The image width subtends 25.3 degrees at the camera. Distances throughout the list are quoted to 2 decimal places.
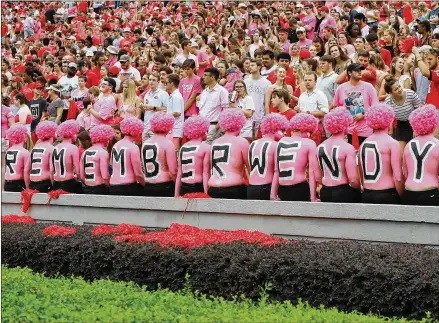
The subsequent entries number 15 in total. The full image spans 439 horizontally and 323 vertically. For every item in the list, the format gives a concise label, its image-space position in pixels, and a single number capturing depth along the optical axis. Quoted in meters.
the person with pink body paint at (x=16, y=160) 15.23
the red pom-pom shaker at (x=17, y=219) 13.43
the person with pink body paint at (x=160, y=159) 13.22
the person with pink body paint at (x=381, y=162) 10.80
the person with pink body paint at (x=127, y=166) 13.48
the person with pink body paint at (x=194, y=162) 12.75
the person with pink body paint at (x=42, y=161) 14.88
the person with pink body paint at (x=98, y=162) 14.02
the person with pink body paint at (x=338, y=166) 11.19
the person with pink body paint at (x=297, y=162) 11.64
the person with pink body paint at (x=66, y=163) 14.53
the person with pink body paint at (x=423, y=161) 10.45
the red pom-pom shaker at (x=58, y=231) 11.60
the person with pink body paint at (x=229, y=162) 12.30
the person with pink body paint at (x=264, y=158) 12.02
